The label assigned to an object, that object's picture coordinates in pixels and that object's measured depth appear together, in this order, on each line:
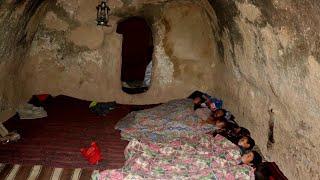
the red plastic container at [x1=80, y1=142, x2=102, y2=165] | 3.94
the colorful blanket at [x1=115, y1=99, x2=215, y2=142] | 4.66
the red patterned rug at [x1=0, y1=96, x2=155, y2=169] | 3.93
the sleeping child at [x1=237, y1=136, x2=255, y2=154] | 4.02
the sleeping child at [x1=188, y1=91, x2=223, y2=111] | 5.38
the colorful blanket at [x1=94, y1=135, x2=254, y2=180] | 3.45
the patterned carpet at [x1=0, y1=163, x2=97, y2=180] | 3.51
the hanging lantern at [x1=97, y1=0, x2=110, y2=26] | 5.16
